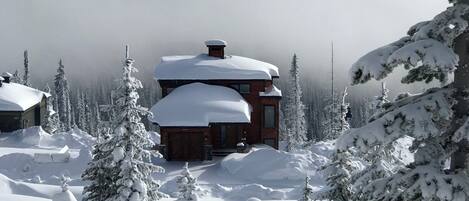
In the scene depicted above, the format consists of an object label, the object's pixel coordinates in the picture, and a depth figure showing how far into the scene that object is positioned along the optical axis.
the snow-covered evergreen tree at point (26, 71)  109.78
